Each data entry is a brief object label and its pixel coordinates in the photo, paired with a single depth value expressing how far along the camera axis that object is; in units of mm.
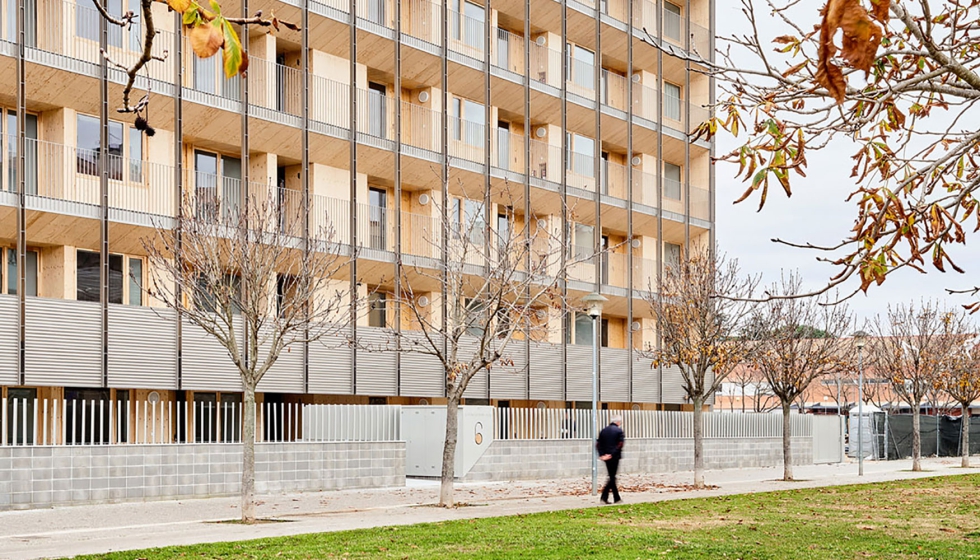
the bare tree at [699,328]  30094
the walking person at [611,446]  24406
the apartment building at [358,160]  27625
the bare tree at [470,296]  22984
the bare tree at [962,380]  43562
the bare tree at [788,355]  33219
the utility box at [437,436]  31094
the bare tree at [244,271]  19875
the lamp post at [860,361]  35219
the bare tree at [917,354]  41656
